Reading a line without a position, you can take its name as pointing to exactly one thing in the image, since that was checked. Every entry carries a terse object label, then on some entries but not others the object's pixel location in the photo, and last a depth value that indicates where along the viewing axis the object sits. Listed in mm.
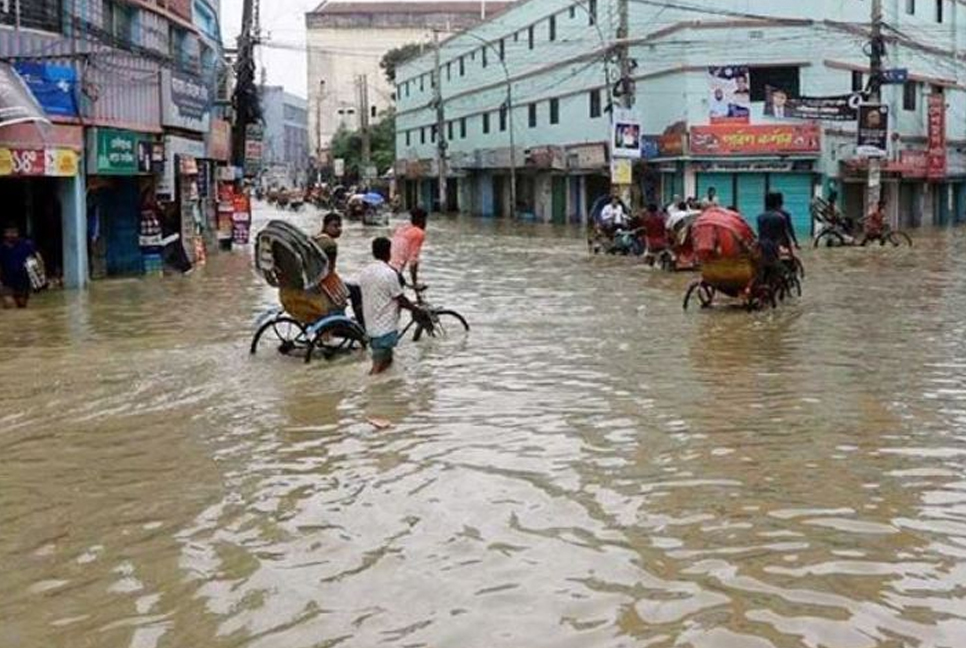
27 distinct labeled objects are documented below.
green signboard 21750
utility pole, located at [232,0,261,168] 34219
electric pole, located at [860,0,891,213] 33219
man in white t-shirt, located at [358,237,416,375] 11711
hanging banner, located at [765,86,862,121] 38438
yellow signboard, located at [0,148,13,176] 19203
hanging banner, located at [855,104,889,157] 33188
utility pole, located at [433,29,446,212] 64062
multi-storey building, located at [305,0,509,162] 113688
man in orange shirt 14805
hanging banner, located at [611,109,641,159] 33750
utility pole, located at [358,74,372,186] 81625
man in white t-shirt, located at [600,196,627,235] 28891
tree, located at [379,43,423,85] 86525
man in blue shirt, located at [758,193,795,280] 17062
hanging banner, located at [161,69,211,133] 24172
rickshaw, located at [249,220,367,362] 12711
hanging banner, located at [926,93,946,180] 44562
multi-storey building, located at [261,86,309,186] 125562
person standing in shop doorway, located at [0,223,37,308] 18531
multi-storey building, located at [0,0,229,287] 20047
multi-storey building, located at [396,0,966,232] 40156
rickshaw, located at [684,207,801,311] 16391
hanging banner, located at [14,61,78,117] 19778
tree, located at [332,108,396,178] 90812
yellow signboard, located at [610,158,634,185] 34625
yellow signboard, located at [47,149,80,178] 19938
